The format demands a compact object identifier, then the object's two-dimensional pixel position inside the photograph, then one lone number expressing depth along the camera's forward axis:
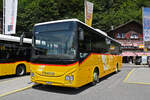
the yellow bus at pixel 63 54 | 5.90
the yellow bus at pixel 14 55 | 9.46
